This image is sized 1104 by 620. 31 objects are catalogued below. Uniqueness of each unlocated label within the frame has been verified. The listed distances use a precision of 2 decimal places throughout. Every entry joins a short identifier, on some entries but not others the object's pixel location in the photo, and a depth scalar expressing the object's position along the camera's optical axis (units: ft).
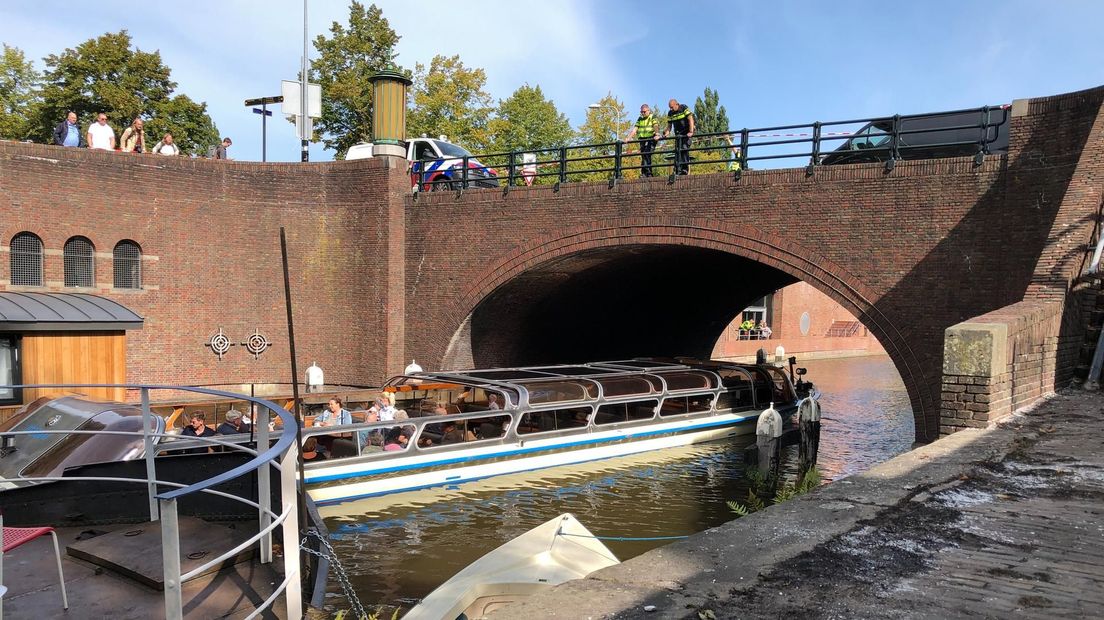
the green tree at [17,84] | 134.10
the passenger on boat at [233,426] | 39.24
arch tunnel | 65.87
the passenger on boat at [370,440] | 40.52
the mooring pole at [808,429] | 54.54
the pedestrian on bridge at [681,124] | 57.11
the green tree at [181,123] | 124.57
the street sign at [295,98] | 72.90
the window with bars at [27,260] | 58.54
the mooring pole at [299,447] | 13.09
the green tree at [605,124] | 124.67
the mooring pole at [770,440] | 49.93
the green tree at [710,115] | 214.28
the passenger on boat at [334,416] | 43.11
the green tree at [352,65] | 119.96
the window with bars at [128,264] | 62.64
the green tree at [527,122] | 125.08
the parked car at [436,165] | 68.23
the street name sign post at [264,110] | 93.66
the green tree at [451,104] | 115.85
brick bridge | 44.78
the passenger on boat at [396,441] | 41.50
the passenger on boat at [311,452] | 39.14
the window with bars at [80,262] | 60.59
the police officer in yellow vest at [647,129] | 60.03
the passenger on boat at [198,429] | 38.16
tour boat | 40.57
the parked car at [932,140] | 46.42
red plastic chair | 13.03
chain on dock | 16.70
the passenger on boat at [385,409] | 43.60
